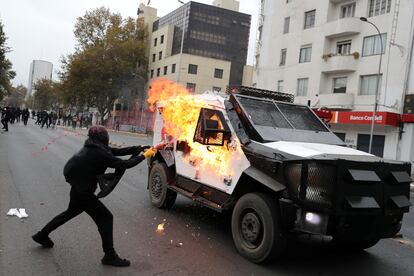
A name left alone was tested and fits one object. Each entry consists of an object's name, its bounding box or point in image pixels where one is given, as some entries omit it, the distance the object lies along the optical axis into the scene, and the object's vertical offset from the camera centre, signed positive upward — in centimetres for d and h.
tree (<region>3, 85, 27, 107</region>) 12875 +369
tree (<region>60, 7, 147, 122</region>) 6669 +905
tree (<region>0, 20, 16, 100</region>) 3692 +411
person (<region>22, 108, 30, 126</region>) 4461 -52
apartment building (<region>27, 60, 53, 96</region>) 14865 +1466
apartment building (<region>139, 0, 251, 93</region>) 6531 +1279
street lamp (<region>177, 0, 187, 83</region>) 6254 +1125
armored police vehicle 505 -49
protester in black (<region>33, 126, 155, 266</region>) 519 -79
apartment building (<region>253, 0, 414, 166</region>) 2817 +591
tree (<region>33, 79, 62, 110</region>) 10379 +374
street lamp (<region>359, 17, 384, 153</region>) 2710 +307
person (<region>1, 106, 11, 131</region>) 3000 -73
